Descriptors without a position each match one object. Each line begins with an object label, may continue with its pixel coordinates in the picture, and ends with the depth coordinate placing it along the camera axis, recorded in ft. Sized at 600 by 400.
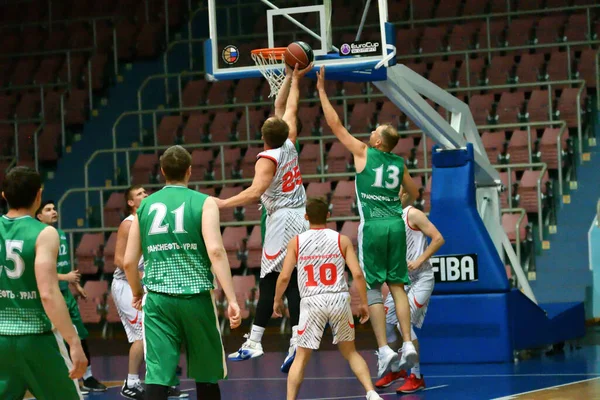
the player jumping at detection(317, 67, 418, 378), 50.34
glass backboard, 50.14
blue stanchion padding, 60.88
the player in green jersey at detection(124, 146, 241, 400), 34.56
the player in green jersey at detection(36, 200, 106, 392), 56.76
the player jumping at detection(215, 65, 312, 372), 44.97
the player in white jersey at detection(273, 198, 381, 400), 42.47
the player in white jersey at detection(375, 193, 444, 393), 55.14
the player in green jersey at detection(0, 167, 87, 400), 30.02
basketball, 47.15
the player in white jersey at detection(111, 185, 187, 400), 50.94
